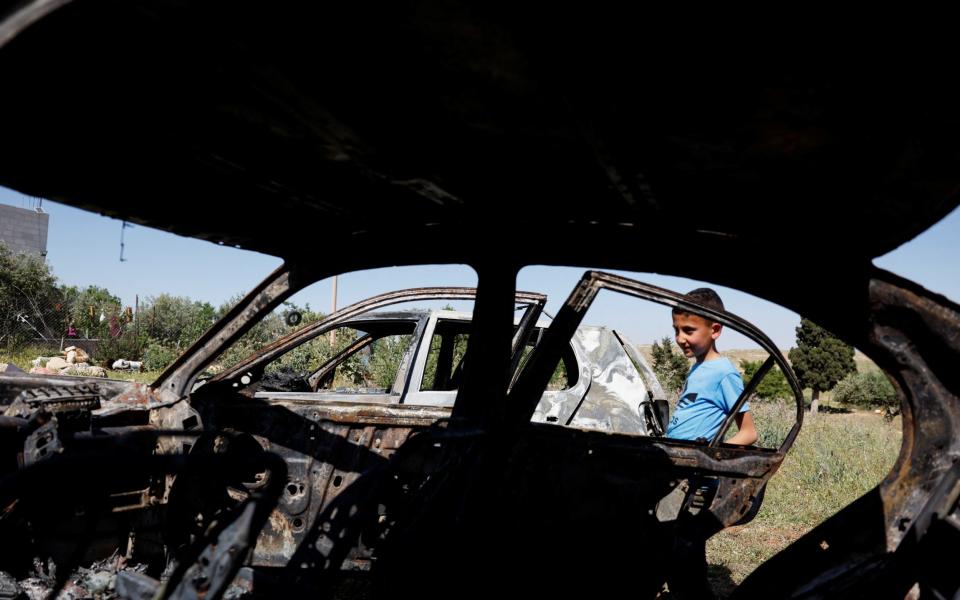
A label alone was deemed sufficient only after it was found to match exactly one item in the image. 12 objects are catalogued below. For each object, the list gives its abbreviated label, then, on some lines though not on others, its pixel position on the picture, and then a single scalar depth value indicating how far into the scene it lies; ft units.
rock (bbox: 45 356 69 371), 66.49
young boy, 13.03
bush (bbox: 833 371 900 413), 95.86
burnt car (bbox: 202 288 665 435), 19.06
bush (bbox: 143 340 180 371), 81.82
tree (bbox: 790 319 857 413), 93.17
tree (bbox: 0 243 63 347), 91.25
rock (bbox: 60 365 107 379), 60.52
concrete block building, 121.80
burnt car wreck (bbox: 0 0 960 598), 3.67
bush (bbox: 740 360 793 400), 93.15
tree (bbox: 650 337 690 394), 76.48
